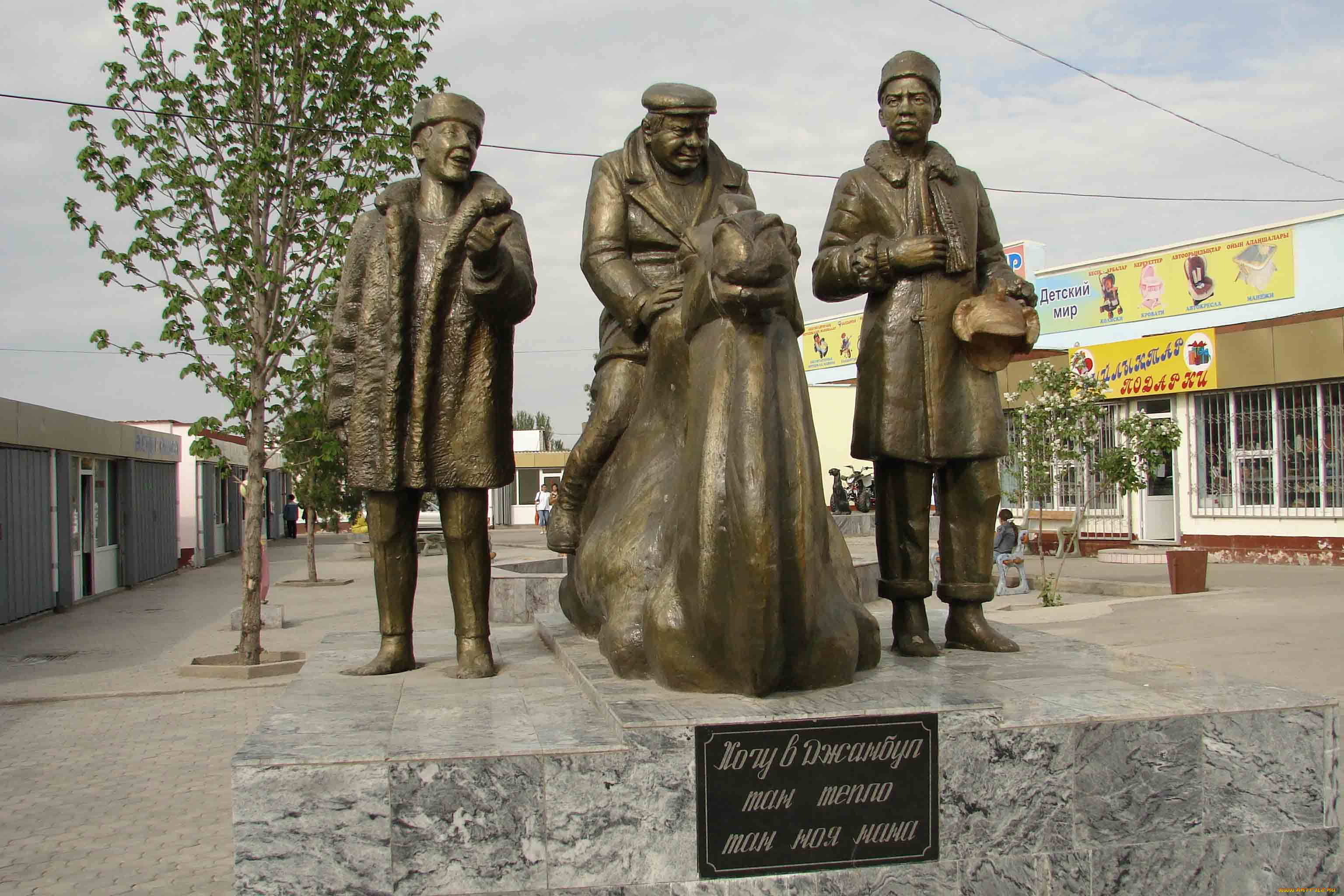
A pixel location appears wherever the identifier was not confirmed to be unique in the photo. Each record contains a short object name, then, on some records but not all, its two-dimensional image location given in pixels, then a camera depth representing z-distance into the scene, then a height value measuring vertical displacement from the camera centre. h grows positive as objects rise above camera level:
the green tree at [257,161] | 10.76 +2.93
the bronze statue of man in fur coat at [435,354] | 4.37 +0.46
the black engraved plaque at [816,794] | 3.28 -0.90
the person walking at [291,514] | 39.28 -1.03
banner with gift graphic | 19.14 +1.61
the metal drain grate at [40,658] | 12.27 -1.75
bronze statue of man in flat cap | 4.72 +1.04
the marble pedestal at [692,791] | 3.14 -0.88
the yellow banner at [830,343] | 39.38 +4.29
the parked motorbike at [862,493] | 29.16 -0.60
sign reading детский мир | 23.69 +3.86
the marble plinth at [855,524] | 23.48 -1.09
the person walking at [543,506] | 40.00 -0.98
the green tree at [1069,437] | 16.23 +0.35
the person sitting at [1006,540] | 15.73 -0.99
